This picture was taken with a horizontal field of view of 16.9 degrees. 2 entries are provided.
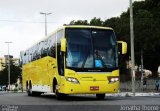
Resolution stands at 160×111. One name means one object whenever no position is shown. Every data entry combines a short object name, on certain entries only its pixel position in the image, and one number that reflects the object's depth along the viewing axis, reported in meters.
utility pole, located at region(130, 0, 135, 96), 36.49
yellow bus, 23.05
